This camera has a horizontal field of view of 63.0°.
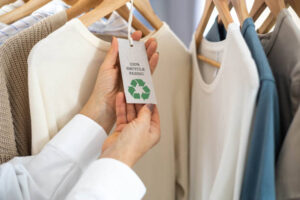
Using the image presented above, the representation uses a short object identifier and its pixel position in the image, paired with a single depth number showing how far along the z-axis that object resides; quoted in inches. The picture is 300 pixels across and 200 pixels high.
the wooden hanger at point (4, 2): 30.6
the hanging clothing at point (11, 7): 27.0
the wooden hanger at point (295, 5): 18.5
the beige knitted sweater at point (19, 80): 17.1
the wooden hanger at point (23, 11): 25.2
